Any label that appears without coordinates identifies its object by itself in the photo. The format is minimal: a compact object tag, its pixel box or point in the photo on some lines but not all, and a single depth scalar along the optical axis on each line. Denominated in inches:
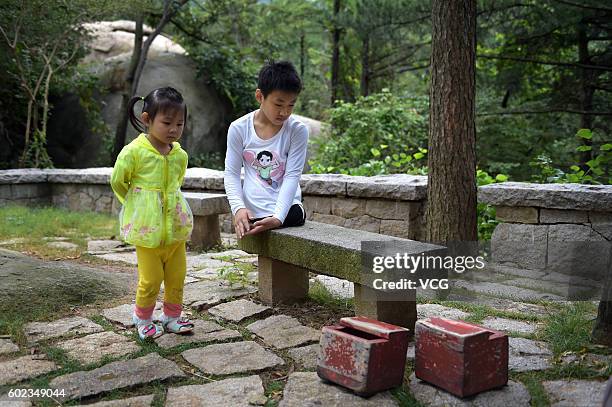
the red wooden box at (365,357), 86.3
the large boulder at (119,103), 426.6
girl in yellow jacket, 110.5
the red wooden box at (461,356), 84.4
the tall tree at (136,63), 393.4
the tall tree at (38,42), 333.4
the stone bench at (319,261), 109.7
